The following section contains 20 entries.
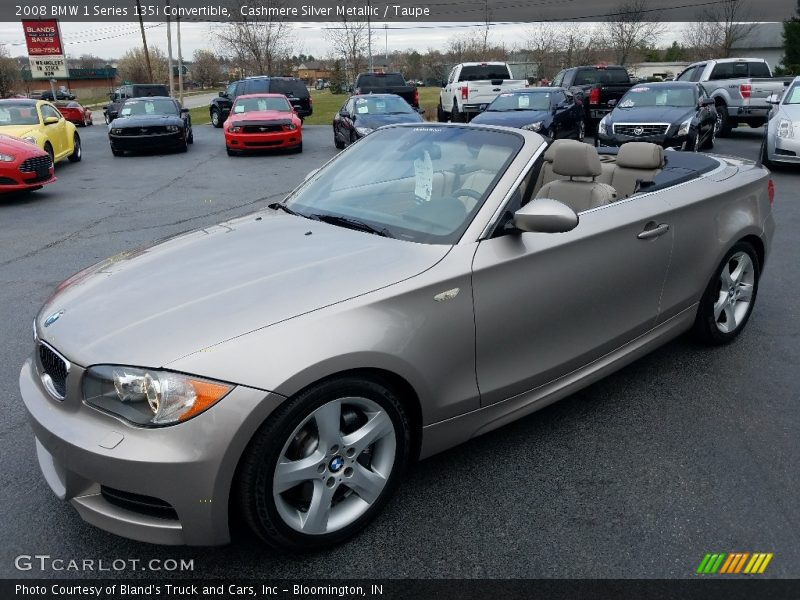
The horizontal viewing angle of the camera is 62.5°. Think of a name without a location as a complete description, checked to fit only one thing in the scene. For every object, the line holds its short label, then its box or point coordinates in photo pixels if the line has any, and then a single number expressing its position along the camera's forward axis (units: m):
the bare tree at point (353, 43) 42.69
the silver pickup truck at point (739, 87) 16.31
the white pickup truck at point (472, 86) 20.27
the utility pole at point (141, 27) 46.19
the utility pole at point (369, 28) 41.12
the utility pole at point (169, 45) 40.96
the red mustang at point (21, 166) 9.98
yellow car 12.95
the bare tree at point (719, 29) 44.22
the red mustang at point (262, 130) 15.93
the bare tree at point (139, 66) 76.94
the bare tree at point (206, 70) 92.31
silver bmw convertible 2.16
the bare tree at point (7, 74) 49.44
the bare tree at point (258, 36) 40.19
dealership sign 28.52
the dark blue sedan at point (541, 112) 13.71
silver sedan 10.73
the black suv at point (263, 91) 23.44
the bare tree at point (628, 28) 46.44
